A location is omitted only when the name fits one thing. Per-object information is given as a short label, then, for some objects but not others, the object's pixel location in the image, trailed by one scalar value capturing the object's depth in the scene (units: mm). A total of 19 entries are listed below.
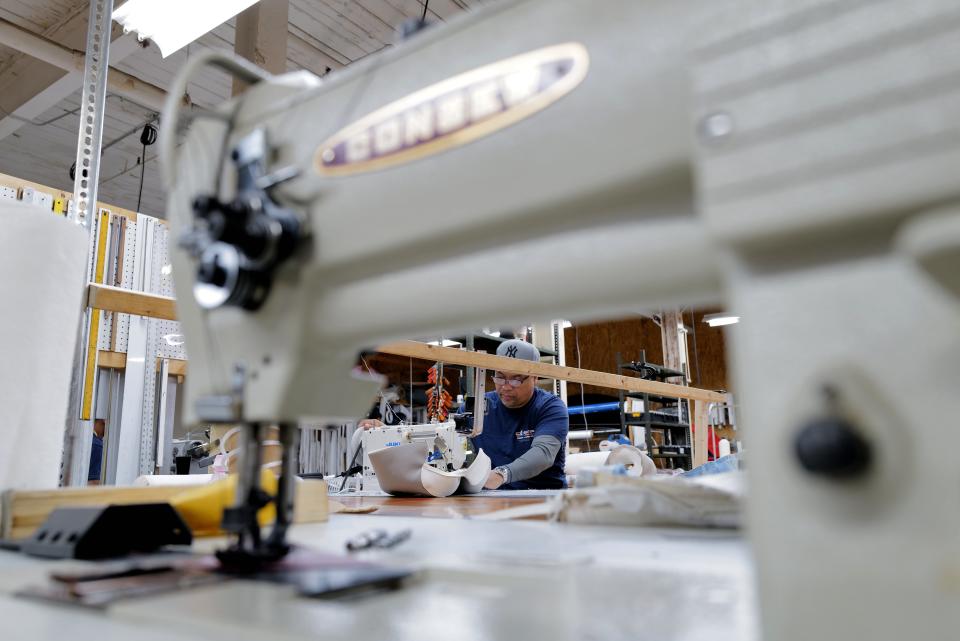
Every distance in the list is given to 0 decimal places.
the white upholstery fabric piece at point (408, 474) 1916
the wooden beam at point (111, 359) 2678
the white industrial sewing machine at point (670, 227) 330
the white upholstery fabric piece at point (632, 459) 2148
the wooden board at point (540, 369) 2342
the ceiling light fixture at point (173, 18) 2070
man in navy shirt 3154
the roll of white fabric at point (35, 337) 1080
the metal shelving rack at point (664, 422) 6121
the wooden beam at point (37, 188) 2509
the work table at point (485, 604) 467
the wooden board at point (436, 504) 1350
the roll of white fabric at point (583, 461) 3217
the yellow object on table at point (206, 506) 1038
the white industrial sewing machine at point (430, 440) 2526
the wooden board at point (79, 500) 1008
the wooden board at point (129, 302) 1504
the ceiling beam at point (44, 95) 4527
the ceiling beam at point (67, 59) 4160
